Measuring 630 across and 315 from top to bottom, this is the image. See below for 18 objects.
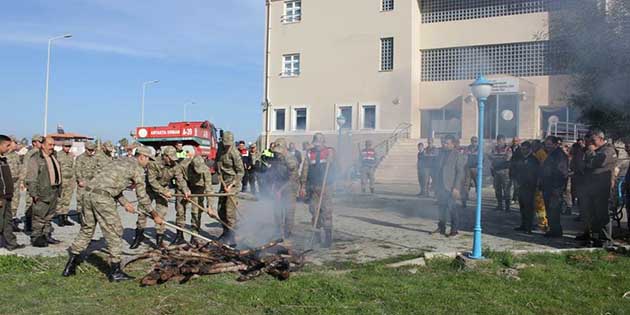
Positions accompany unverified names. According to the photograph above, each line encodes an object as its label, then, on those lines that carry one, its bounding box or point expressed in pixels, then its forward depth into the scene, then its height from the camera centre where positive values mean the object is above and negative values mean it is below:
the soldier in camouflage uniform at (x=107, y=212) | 5.95 -0.58
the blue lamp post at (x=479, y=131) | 6.77 +0.52
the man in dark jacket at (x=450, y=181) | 8.70 -0.19
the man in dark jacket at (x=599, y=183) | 7.48 -0.15
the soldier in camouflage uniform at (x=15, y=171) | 8.90 -0.21
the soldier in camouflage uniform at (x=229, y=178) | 8.05 -0.22
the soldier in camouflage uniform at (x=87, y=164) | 10.08 -0.05
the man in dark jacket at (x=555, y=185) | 8.49 -0.21
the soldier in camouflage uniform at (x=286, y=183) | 8.29 -0.29
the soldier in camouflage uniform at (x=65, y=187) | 9.99 -0.51
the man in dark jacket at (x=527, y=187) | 9.09 -0.28
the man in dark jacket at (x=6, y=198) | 7.25 -0.55
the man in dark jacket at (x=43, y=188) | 7.86 -0.44
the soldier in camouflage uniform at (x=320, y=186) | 8.09 -0.32
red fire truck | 21.38 +1.17
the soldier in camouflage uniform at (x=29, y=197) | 9.08 -0.61
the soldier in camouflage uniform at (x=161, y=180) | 7.85 -0.26
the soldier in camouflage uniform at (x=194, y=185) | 8.09 -0.34
